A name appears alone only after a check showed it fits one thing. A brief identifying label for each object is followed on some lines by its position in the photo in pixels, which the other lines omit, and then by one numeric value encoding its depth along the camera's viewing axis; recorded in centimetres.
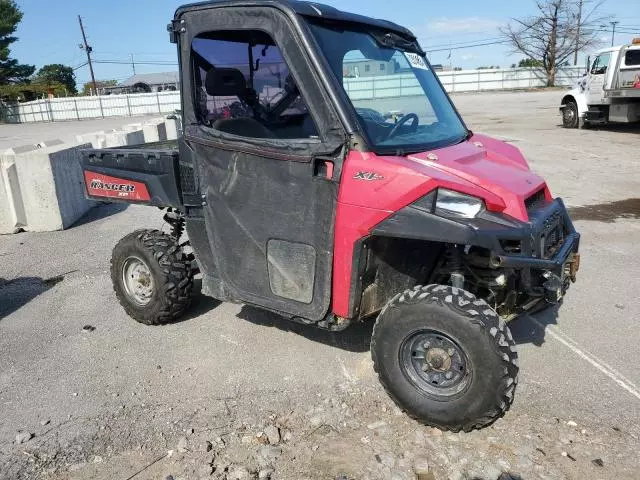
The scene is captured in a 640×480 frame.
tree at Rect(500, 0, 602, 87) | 5175
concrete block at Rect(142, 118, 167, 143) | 1234
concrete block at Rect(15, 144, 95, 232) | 767
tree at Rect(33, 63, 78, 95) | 6588
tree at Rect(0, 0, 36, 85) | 4919
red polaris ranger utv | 296
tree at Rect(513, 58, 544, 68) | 5305
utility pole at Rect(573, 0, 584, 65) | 5234
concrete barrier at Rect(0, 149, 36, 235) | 765
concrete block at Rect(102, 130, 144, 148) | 1052
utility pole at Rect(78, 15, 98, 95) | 6495
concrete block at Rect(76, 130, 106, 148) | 1054
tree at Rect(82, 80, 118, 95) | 7381
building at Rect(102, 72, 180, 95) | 6438
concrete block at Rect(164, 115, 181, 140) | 1469
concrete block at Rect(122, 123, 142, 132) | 1240
